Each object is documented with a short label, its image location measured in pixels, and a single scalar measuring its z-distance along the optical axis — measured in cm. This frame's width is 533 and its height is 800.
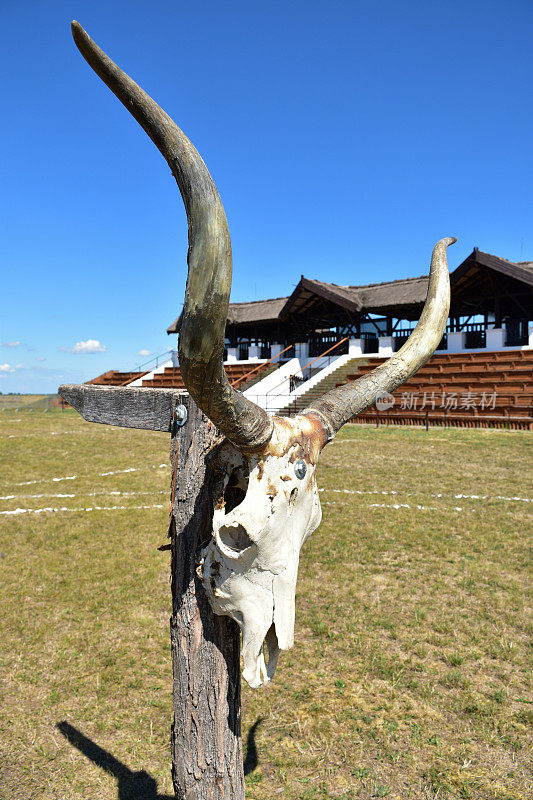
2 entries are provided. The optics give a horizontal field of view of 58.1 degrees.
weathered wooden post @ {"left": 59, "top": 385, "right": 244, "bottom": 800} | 194
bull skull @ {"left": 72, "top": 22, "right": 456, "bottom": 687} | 108
